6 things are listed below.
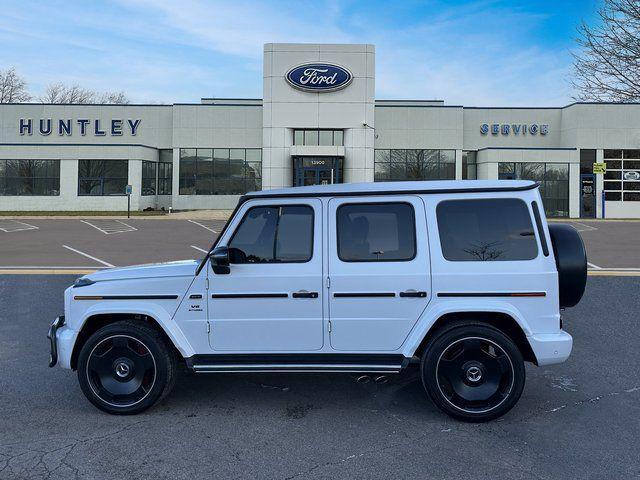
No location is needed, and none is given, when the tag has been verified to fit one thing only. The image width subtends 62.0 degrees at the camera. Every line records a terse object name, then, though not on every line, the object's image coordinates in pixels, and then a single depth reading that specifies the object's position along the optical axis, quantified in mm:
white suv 4293
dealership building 36562
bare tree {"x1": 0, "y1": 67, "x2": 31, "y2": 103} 69125
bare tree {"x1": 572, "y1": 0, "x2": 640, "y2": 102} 10977
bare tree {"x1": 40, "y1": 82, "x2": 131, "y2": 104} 75625
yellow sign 37750
